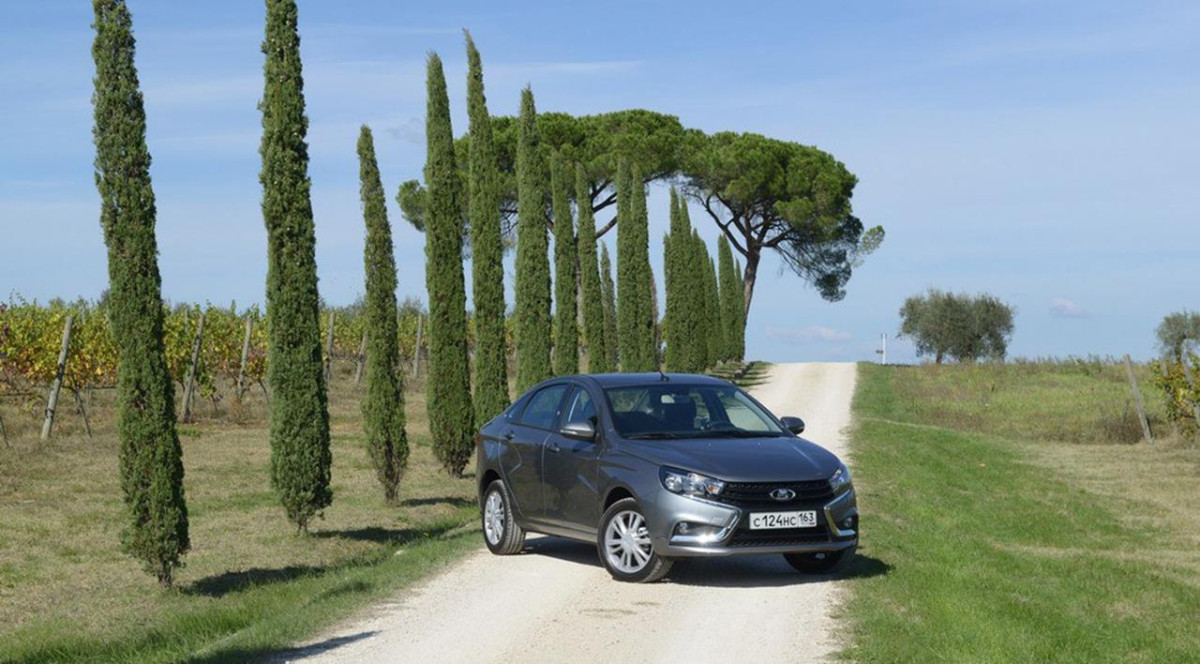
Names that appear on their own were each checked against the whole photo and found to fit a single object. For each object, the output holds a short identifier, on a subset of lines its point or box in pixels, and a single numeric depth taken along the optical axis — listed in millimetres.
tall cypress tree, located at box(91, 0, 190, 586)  12742
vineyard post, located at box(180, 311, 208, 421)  31969
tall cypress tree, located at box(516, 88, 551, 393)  29578
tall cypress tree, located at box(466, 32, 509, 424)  25312
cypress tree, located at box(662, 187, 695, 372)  48938
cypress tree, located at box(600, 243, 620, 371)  50469
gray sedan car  10625
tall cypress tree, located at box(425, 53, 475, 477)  23484
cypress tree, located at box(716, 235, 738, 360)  64875
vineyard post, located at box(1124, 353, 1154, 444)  31734
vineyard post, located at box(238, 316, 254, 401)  34844
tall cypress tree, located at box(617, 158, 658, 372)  42688
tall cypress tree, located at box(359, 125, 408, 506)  19688
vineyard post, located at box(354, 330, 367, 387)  43734
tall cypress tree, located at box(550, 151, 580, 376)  33906
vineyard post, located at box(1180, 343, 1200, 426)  28750
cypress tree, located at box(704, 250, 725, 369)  58875
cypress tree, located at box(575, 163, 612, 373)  39156
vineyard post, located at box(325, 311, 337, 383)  39875
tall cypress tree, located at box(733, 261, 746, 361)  68562
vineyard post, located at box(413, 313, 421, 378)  48750
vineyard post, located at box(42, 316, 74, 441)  25891
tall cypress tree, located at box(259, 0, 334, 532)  16453
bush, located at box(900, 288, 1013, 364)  82125
